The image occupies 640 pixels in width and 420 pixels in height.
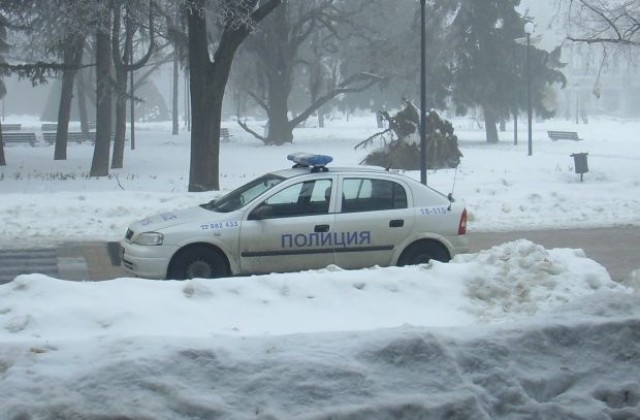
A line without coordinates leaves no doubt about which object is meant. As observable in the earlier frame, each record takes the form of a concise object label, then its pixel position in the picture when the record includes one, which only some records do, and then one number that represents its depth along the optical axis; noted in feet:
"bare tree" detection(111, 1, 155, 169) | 86.16
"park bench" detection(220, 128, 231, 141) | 193.20
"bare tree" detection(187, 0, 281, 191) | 71.56
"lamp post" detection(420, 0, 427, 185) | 65.21
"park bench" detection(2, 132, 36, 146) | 189.26
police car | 37.65
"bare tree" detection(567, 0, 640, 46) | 93.50
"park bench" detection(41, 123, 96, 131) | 241.51
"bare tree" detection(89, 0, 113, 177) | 100.68
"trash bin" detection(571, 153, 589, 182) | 89.45
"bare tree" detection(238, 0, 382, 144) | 161.17
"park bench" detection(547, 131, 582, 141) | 192.95
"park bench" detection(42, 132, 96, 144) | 199.11
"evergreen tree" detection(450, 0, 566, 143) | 182.29
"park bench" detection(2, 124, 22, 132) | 241.49
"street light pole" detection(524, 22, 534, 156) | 131.85
